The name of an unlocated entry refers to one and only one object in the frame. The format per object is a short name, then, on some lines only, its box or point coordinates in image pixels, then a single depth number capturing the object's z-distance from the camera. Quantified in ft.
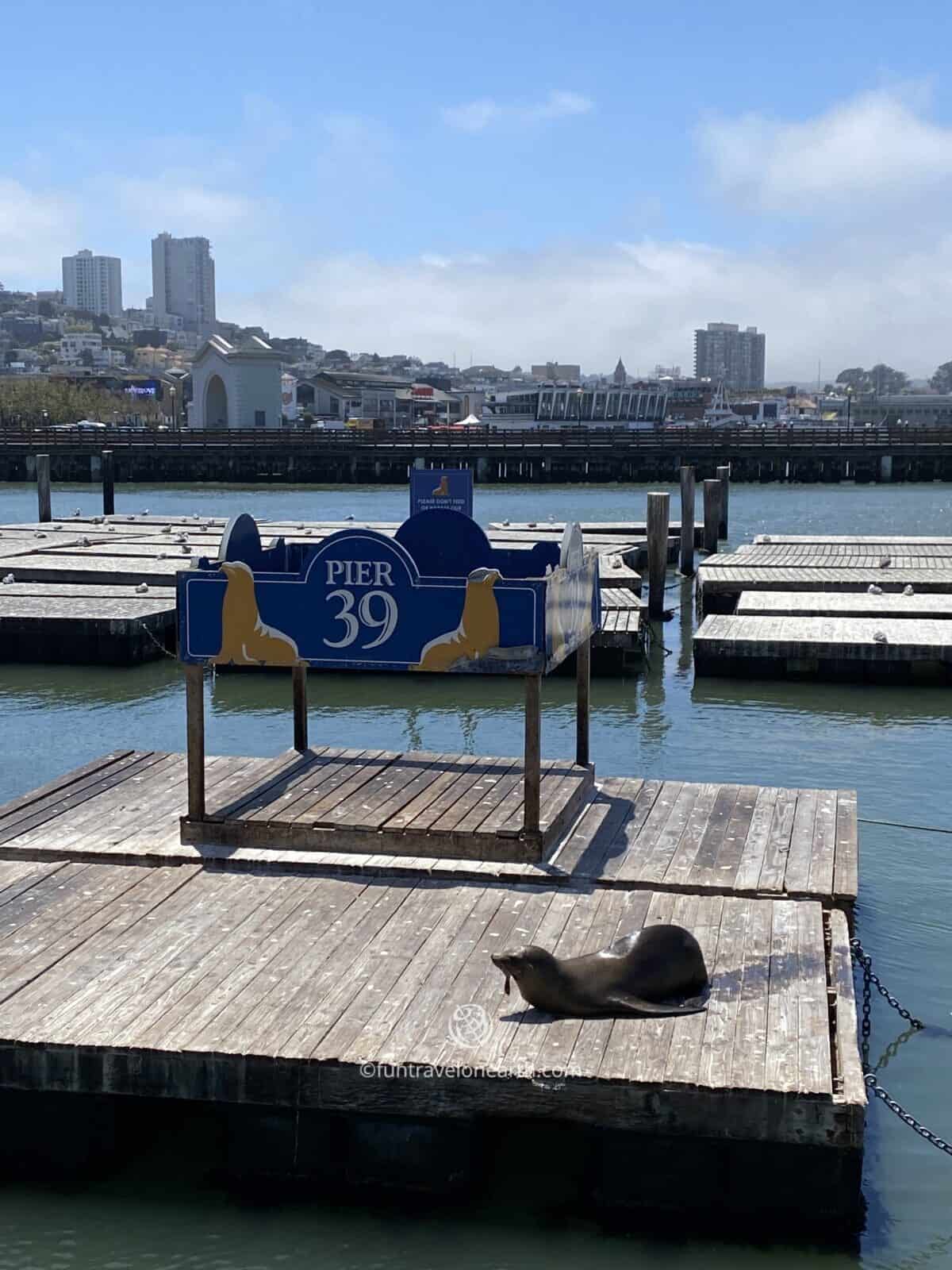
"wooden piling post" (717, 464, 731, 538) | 122.31
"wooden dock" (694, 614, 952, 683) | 58.59
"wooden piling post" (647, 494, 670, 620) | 75.36
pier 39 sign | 26.63
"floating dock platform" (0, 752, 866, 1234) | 18.89
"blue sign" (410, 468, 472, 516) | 47.93
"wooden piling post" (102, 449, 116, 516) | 144.46
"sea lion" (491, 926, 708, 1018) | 20.65
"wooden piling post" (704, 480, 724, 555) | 112.27
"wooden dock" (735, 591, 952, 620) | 66.74
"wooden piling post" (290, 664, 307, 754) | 33.27
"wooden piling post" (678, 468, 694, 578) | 96.07
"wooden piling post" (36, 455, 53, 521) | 122.42
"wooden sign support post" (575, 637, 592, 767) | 32.01
